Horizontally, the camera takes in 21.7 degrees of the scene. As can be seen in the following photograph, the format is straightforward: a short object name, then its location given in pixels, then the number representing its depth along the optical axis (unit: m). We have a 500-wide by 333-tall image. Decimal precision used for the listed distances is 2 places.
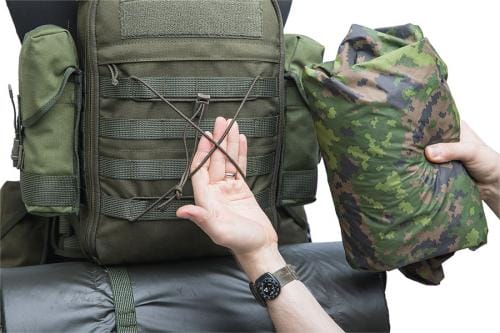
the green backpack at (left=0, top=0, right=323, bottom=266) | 1.60
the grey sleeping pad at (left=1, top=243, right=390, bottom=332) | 1.59
